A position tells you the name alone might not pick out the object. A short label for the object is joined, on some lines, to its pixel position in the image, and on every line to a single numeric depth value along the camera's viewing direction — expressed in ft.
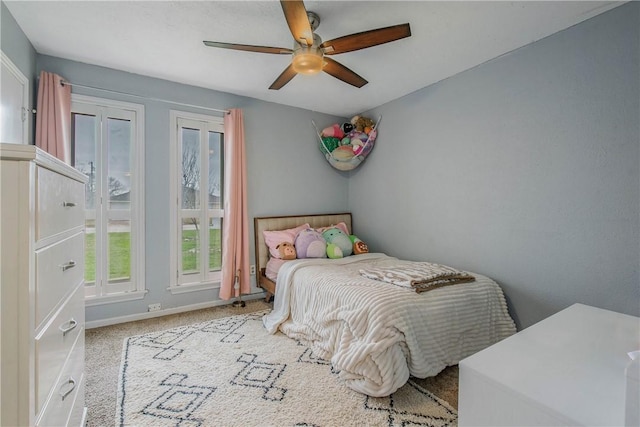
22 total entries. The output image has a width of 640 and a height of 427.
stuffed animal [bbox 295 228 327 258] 10.52
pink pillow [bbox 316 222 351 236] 12.02
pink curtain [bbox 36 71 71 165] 7.64
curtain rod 8.23
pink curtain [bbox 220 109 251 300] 10.47
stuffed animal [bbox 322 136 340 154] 12.42
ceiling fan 5.43
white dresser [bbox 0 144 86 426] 2.29
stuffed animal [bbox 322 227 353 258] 10.96
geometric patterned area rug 5.12
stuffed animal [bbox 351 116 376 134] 11.96
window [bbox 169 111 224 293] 10.04
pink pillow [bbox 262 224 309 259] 10.94
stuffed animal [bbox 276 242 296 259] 10.40
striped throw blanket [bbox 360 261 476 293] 6.77
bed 5.55
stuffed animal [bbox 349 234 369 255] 11.41
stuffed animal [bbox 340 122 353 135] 12.46
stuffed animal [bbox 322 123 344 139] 12.41
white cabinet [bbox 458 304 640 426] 2.39
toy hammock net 11.85
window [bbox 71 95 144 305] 8.78
